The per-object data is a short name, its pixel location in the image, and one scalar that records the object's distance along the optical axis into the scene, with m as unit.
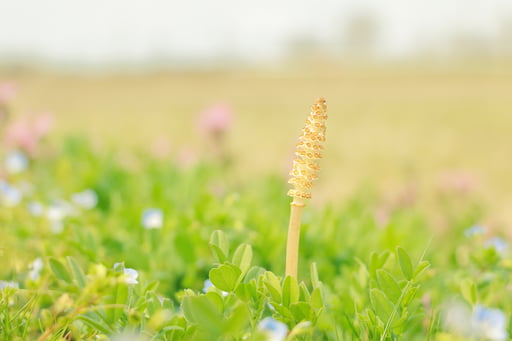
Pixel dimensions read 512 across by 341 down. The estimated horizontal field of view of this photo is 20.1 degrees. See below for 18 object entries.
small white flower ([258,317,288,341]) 0.41
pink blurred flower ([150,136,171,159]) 3.21
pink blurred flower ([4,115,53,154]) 2.37
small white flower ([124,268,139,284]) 0.45
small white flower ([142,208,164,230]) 0.65
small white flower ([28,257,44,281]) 0.53
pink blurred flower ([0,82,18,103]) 2.22
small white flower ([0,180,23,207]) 0.74
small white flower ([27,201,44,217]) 0.71
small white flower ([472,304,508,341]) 0.43
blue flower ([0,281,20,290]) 0.49
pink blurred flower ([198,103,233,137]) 2.50
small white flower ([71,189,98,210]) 0.79
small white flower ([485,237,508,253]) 0.59
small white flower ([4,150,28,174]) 2.26
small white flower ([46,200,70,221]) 0.70
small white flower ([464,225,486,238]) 0.58
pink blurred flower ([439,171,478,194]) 2.63
